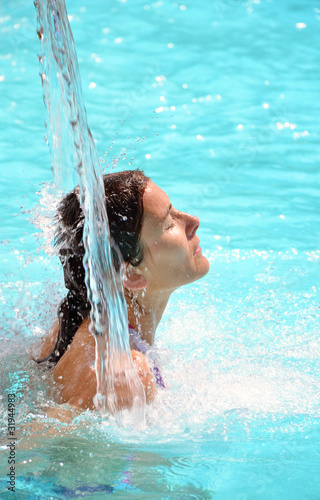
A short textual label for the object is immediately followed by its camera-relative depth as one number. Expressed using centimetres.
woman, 429
